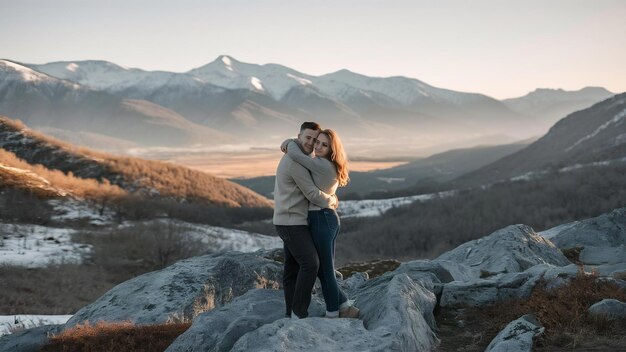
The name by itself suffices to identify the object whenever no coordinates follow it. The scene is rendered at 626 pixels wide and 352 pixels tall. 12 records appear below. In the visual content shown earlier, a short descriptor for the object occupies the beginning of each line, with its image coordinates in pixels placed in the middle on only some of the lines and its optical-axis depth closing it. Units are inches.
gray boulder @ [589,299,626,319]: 346.6
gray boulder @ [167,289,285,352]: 338.3
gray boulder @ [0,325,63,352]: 384.8
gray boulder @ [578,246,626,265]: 746.8
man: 335.0
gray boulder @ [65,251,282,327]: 506.3
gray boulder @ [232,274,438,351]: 299.7
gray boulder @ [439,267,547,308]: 447.2
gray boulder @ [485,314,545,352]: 312.6
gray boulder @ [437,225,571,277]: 712.4
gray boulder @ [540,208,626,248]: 964.0
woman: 339.0
